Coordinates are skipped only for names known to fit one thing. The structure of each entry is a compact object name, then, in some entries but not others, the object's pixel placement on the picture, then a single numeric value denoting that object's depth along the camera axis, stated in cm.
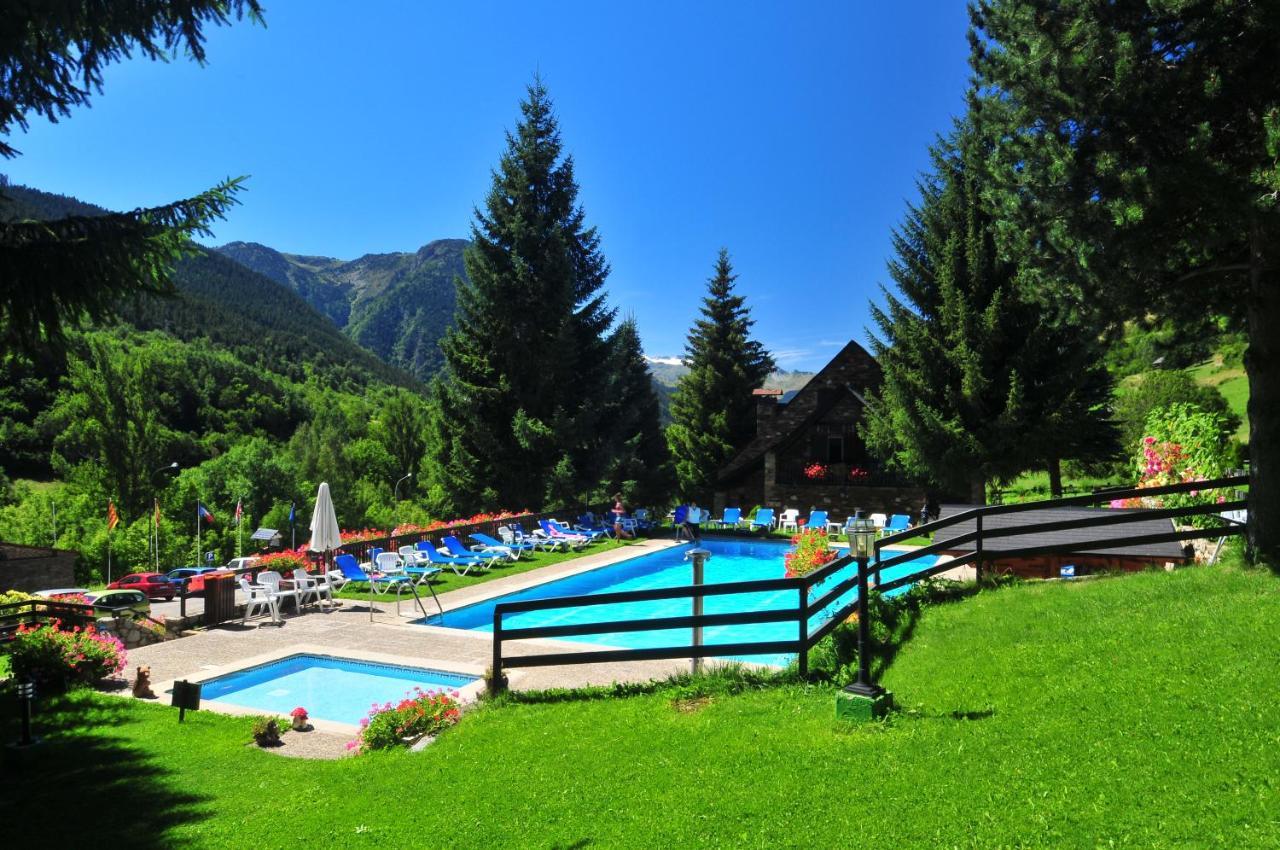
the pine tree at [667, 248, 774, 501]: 3419
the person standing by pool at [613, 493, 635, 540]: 2344
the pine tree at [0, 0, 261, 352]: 590
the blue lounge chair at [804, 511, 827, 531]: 2388
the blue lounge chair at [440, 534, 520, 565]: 1780
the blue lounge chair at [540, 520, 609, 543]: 2188
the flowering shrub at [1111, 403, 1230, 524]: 1040
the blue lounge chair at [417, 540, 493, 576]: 1689
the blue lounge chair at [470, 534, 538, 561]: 1949
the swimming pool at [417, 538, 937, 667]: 1309
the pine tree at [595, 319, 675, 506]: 3030
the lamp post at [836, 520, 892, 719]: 543
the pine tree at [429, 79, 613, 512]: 2803
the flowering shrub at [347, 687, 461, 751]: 679
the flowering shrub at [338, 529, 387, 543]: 1763
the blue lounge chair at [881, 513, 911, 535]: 2286
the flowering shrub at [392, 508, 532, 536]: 1860
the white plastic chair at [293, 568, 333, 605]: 1349
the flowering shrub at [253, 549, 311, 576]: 1392
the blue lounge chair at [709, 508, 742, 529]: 2612
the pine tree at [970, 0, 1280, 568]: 659
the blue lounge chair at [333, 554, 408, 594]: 1505
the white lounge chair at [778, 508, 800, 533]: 2500
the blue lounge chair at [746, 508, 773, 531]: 2498
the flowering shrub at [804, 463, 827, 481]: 2731
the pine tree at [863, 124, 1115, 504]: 1855
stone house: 2631
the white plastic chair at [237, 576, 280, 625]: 1258
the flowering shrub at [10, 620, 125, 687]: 852
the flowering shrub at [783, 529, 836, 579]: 1146
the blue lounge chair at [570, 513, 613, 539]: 2342
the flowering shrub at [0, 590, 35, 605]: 1060
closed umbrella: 1359
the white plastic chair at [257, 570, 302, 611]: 1266
